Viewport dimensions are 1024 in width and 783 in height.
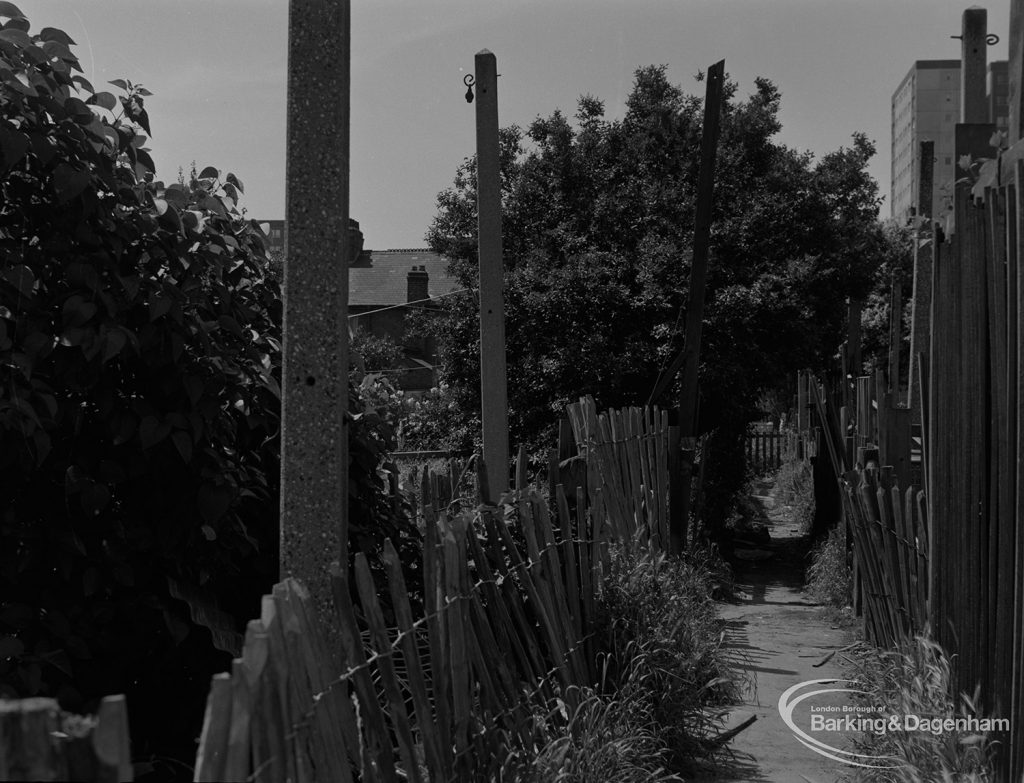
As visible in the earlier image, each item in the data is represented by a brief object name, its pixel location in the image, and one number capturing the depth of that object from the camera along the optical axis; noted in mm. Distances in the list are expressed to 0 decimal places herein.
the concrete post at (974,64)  9469
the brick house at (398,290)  46281
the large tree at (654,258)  14539
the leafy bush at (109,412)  3404
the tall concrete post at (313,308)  3197
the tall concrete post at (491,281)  8102
